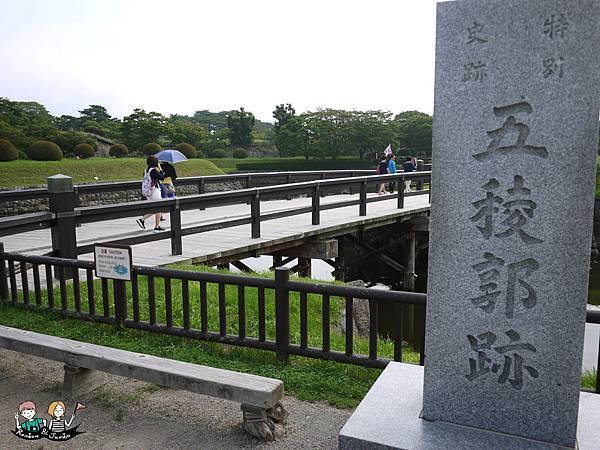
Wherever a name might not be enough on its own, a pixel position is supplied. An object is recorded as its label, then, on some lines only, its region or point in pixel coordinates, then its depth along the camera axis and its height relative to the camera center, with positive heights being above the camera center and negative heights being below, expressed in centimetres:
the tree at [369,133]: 4591 +125
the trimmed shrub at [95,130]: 4491 +163
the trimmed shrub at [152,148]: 3478 +5
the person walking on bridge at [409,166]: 2044 -74
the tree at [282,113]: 6069 +405
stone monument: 255 -32
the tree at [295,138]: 4841 +90
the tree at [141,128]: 3981 +157
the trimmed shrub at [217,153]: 5391 -49
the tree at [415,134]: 4741 +116
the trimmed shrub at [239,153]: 5504 -51
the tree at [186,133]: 4322 +138
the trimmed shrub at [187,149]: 3612 -4
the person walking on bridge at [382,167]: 1789 -67
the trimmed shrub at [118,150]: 3691 -8
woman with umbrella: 1088 -67
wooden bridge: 707 -168
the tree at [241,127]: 5903 +244
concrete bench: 347 -161
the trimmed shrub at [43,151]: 2777 -8
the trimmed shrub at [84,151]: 3213 -11
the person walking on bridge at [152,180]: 1009 -60
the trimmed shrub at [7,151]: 2573 -6
